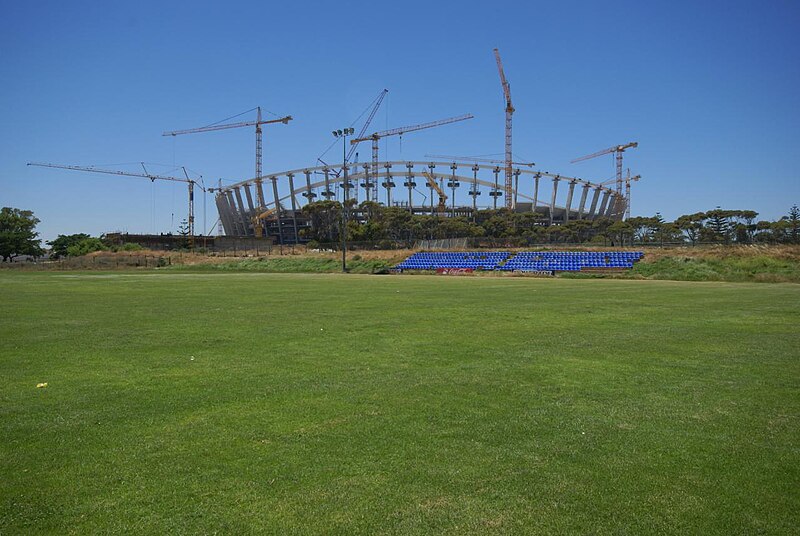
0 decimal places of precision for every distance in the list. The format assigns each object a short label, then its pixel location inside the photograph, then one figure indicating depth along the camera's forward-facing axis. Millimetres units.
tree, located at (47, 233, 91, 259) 115375
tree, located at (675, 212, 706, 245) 89625
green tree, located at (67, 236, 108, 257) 96938
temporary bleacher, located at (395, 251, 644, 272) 54000
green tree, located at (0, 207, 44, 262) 97125
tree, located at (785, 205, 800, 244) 76725
